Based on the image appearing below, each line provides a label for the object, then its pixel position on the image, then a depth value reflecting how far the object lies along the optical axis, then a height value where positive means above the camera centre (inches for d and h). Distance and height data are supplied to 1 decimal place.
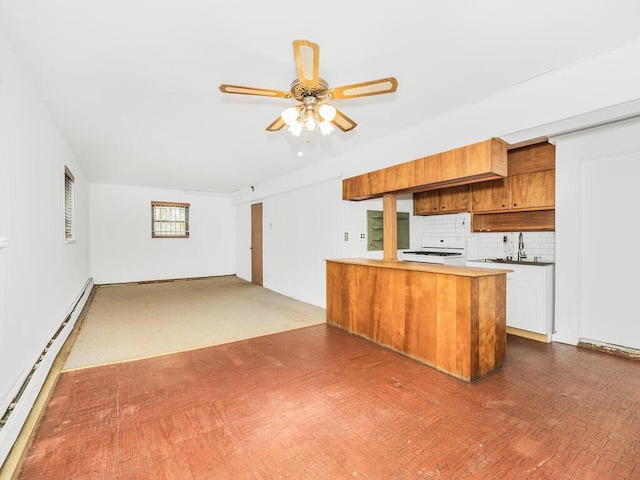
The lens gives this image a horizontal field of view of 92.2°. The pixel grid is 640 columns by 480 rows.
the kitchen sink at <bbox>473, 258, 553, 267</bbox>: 149.8 -14.7
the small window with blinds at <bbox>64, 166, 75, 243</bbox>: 184.9 +18.9
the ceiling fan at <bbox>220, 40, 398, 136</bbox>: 76.0 +40.7
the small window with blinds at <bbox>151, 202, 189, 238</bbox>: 329.7 +16.6
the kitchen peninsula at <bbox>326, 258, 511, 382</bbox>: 107.2 -31.7
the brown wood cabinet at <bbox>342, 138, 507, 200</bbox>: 124.0 +29.0
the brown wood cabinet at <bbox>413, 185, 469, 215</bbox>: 193.5 +22.3
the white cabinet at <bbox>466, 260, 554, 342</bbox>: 143.0 -31.5
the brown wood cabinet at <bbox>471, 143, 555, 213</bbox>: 150.7 +26.3
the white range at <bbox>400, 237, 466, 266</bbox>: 195.9 -12.8
